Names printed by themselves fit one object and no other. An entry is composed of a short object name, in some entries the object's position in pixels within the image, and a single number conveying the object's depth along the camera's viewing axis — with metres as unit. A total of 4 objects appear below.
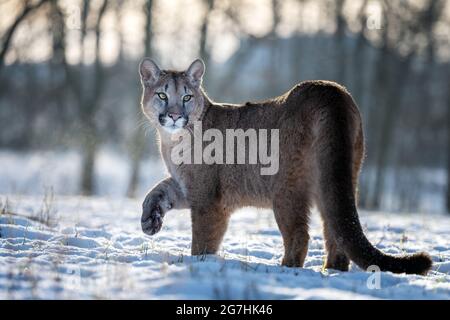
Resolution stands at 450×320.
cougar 4.58
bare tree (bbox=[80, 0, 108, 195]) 18.17
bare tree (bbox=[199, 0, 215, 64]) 18.75
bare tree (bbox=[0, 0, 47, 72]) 15.38
